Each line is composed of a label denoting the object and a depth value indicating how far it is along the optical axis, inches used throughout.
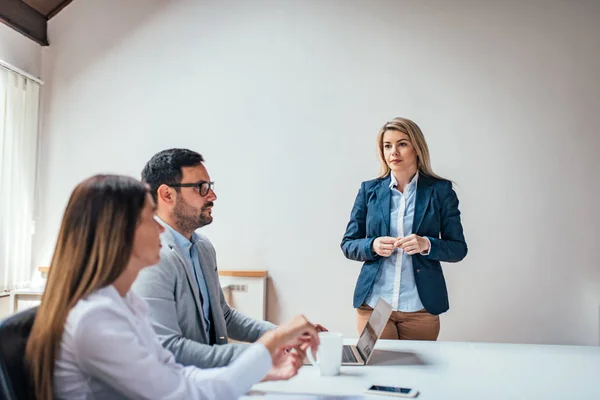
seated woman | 38.3
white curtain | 137.1
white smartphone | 51.3
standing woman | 89.0
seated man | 55.7
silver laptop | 63.5
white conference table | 53.6
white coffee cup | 58.3
